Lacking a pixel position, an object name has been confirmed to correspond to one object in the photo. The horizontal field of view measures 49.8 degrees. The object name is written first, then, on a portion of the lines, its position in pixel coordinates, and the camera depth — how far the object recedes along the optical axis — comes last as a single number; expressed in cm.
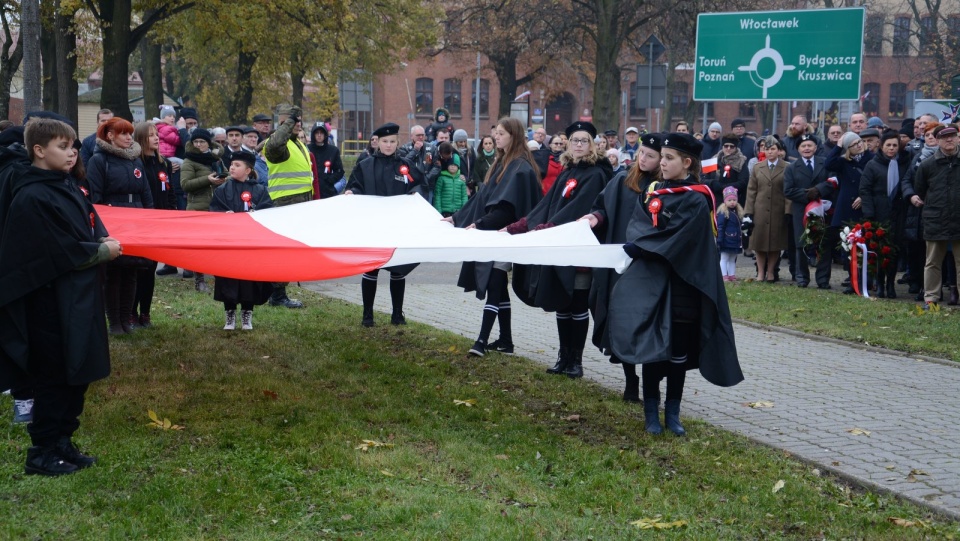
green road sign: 2002
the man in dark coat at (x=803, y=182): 1562
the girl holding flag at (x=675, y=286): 670
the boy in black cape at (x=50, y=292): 562
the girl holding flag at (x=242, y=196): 1058
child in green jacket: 1725
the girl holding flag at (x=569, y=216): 836
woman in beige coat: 1600
